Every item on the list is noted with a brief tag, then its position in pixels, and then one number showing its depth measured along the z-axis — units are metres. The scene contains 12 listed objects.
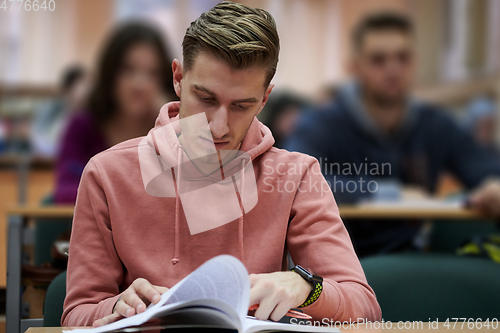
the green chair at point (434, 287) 2.91
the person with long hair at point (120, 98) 3.08
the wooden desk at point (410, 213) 4.19
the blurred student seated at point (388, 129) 5.15
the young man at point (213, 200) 2.69
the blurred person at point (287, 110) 8.80
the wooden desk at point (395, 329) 2.63
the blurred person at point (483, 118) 10.83
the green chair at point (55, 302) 2.76
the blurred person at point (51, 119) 11.90
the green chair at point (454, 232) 4.45
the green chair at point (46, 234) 2.98
